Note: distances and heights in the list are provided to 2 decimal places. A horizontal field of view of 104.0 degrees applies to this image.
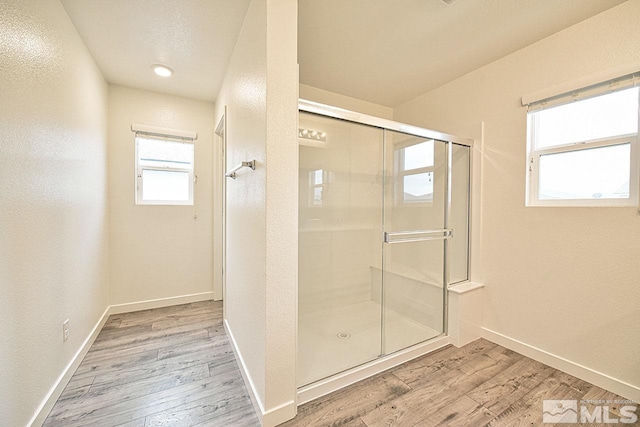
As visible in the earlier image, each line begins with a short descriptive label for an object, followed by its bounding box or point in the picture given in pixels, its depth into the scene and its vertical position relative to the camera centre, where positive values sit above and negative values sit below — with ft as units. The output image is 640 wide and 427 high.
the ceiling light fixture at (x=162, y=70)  7.32 +4.13
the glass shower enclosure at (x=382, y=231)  6.95 -0.65
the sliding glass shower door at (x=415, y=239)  7.25 -0.84
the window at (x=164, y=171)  9.13 +1.38
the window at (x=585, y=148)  5.13 +1.44
